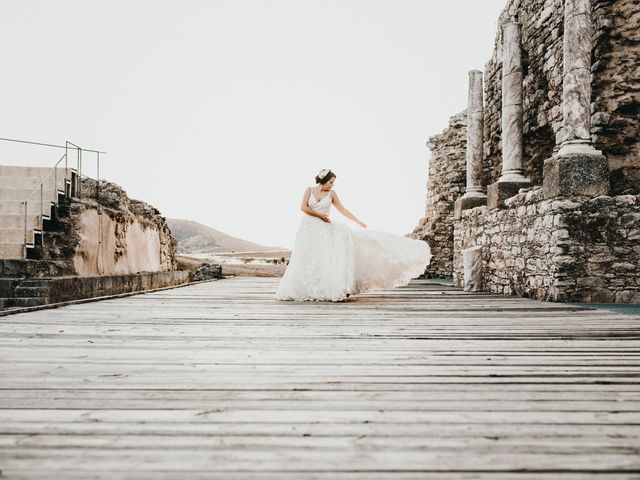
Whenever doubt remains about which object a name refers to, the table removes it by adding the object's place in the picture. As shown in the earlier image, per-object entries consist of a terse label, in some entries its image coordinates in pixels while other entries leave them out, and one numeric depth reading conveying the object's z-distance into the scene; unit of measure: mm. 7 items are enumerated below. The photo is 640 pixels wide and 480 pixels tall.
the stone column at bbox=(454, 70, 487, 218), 10039
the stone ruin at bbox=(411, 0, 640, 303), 6137
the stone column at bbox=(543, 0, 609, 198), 6207
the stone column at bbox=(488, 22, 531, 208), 8469
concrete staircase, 8148
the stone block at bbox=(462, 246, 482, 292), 8469
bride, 6523
